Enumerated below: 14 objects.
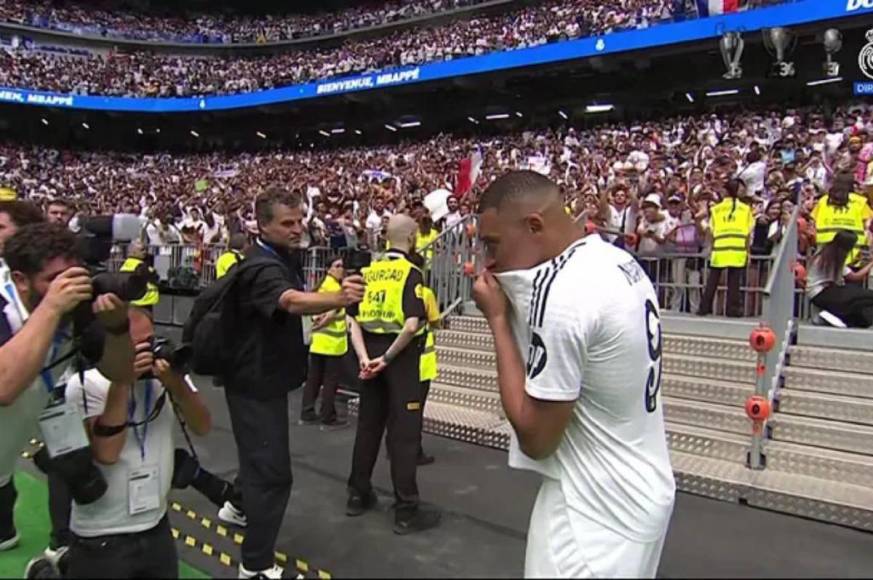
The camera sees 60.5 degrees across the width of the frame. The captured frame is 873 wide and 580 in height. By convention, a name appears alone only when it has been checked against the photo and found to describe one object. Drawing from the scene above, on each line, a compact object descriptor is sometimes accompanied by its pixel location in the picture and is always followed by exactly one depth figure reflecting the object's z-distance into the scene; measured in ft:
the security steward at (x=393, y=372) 15.74
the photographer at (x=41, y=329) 7.16
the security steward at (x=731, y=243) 24.47
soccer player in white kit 5.88
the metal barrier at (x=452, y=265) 31.09
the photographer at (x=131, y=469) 8.46
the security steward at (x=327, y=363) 24.77
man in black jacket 11.83
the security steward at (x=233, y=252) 22.25
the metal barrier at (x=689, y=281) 25.76
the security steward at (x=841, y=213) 23.97
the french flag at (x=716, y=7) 63.10
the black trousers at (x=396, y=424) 15.70
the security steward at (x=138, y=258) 27.78
